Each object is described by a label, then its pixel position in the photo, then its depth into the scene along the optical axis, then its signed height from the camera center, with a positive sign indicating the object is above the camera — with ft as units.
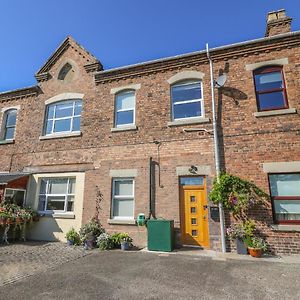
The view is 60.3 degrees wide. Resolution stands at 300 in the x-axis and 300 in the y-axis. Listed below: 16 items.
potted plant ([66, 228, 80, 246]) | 36.04 -3.44
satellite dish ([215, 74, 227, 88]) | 33.81 +16.94
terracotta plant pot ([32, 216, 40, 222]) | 39.86 -0.88
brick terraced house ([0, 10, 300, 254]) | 31.09 +10.21
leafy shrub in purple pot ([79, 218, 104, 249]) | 33.60 -2.59
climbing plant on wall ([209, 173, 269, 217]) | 29.86 +2.17
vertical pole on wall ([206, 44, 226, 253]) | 30.25 +8.26
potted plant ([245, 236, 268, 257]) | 27.30 -3.42
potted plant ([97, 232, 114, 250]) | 32.71 -3.61
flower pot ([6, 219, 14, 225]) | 36.37 -1.17
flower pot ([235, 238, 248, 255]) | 28.68 -3.70
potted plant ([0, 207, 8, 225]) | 36.04 -0.60
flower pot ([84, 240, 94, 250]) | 33.45 -3.96
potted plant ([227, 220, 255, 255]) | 28.78 -2.18
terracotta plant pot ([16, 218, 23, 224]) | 37.70 -1.12
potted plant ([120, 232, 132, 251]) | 32.19 -3.46
